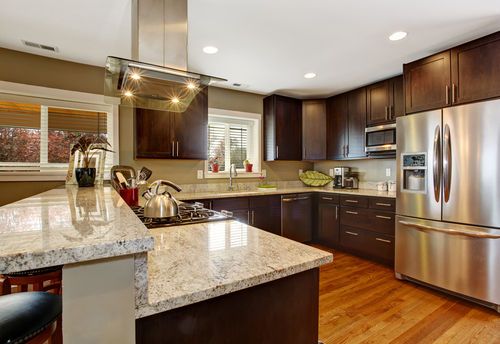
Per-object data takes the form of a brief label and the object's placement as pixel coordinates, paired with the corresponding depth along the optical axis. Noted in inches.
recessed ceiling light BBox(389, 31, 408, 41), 91.3
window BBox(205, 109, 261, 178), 155.4
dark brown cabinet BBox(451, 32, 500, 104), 87.5
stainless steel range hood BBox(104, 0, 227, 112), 61.9
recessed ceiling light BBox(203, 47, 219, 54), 101.5
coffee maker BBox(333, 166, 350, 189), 161.9
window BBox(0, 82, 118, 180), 104.7
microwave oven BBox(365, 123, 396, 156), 130.0
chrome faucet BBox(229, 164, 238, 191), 150.7
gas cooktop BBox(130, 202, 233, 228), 56.6
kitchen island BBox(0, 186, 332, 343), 20.3
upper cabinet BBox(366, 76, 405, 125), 129.0
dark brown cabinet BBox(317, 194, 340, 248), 145.0
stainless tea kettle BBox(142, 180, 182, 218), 56.7
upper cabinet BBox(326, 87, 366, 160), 146.6
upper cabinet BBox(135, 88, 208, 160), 120.9
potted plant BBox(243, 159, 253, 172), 160.9
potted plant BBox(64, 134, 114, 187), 89.1
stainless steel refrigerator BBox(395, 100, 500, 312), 83.8
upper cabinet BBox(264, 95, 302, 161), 161.2
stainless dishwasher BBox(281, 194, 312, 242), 146.8
